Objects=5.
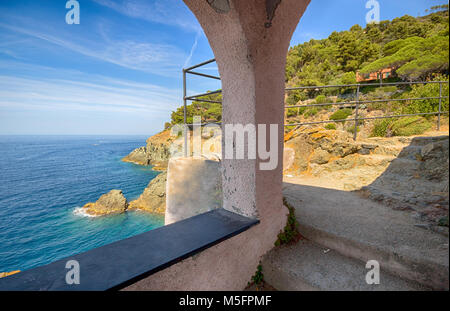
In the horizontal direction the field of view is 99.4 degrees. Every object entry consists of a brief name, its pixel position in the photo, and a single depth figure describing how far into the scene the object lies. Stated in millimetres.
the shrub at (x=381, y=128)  4449
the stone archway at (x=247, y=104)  1315
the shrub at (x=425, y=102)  3496
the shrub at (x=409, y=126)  3717
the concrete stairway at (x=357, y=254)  1211
